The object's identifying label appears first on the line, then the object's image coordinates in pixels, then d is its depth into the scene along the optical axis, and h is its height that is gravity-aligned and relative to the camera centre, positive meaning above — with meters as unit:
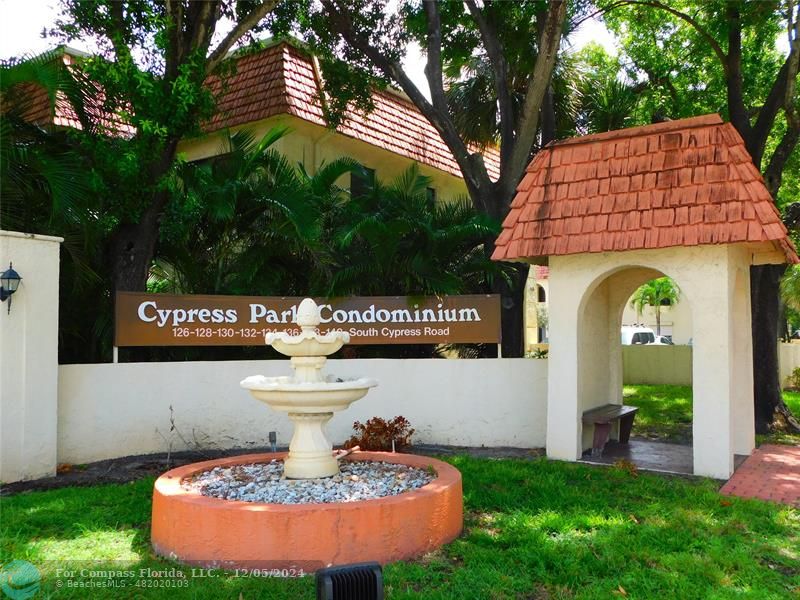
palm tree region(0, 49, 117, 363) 8.70 +1.75
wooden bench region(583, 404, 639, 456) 9.34 -1.36
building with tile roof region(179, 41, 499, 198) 13.41 +4.22
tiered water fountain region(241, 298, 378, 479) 6.14 -0.57
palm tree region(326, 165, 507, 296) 10.57 +1.22
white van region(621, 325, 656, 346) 29.47 -0.68
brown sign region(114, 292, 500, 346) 9.62 +0.06
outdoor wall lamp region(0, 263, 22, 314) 7.77 +0.49
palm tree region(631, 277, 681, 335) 43.75 +1.65
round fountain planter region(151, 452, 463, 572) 5.07 -1.59
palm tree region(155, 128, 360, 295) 10.23 +1.54
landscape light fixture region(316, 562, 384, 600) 3.21 -1.25
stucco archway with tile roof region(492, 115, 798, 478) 8.07 +0.98
